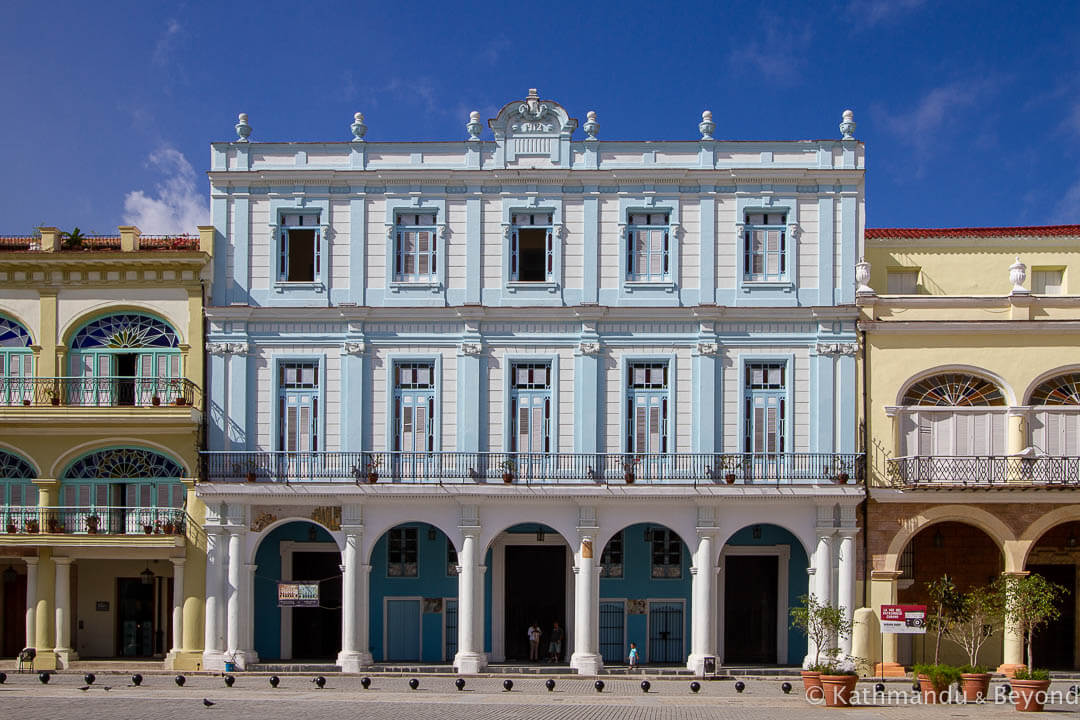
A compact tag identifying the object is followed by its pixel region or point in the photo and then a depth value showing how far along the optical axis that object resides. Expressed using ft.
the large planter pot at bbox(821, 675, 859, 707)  91.15
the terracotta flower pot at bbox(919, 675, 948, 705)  91.91
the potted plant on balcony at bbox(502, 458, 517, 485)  113.19
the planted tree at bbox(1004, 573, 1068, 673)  101.14
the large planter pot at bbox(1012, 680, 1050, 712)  86.99
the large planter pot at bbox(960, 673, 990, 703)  91.66
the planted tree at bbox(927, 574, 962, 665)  109.81
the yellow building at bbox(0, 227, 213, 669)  115.03
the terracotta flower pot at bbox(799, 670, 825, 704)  94.38
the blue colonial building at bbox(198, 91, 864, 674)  113.91
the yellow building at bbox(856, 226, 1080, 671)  111.75
